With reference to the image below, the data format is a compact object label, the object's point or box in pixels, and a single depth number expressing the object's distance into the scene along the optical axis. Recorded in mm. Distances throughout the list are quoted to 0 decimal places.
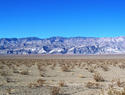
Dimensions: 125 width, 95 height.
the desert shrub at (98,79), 18469
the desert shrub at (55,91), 12386
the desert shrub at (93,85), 14928
